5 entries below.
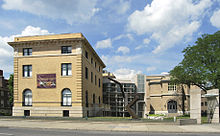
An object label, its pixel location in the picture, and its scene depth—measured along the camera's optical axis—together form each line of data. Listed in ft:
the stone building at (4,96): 216.80
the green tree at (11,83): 182.50
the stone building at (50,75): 109.50
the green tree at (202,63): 118.73
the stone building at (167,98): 170.91
